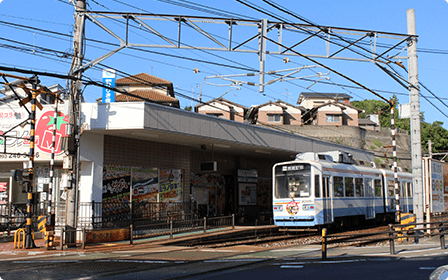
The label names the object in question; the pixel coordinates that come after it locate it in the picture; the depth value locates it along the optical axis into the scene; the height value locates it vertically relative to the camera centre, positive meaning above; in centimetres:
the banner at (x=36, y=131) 1916 +253
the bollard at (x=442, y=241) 1247 -165
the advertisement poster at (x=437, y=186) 1884 -3
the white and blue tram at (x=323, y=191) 1822 -27
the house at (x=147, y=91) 4278 +1075
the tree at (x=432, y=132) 6481 +829
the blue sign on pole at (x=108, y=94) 2786 +656
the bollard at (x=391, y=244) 1172 -166
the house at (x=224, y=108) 5933 +1097
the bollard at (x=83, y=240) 1477 -191
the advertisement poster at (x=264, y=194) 3089 -64
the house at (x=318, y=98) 7450 +1563
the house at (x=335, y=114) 5944 +1015
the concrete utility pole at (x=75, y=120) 1485 +239
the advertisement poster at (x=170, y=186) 2098 -3
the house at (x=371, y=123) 6619 +989
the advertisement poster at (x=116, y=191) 1836 -25
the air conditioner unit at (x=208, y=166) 2252 +105
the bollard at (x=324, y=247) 1125 -165
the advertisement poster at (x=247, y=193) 2812 -54
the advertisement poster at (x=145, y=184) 1977 +7
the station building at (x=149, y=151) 1752 +178
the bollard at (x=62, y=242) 1482 -200
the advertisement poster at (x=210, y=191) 2559 -34
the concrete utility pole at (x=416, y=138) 1538 +173
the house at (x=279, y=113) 5909 +1025
